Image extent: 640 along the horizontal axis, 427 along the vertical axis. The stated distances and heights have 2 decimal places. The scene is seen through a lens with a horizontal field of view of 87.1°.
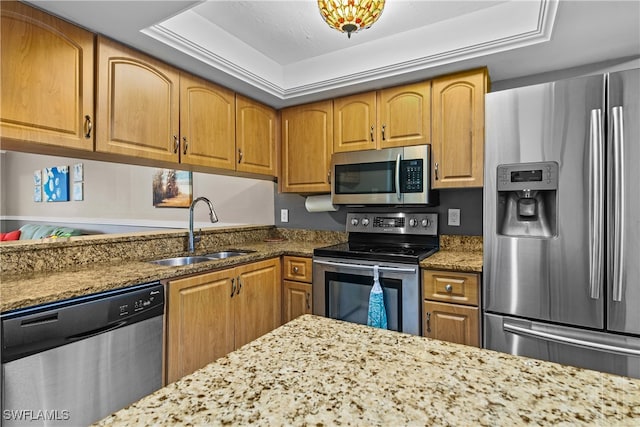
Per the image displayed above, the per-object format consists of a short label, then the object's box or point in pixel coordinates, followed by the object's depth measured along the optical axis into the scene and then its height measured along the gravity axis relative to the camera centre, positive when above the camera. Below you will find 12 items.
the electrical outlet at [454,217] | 2.51 -0.03
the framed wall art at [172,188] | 3.67 +0.27
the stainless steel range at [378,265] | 2.04 -0.34
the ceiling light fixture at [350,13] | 1.35 +0.82
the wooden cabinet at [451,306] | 1.89 -0.54
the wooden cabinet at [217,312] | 1.77 -0.60
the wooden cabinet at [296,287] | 2.46 -0.55
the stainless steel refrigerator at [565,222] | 1.50 -0.05
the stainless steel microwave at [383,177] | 2.31 +0.26
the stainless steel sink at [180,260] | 2.20 -0.32
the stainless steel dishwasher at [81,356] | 1.18 -0.57
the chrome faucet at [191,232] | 2.35 -0.14
